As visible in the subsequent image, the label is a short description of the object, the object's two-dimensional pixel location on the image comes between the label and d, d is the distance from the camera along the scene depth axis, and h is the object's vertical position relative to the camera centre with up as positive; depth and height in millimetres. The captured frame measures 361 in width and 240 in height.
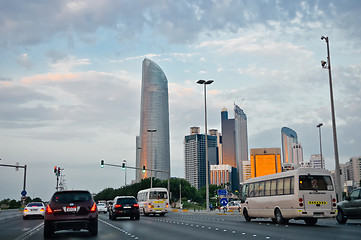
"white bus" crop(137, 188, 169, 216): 41478 -1051
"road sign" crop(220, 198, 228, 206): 39759 -1039
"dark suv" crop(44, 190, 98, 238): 15633 -801
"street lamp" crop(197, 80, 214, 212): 50219 +12427
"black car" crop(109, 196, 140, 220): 30781 -1251
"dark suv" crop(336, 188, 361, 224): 21531 -942
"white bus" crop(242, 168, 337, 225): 21500 -355
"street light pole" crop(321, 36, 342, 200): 30000 +3427
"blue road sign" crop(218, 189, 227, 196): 41656 -217
